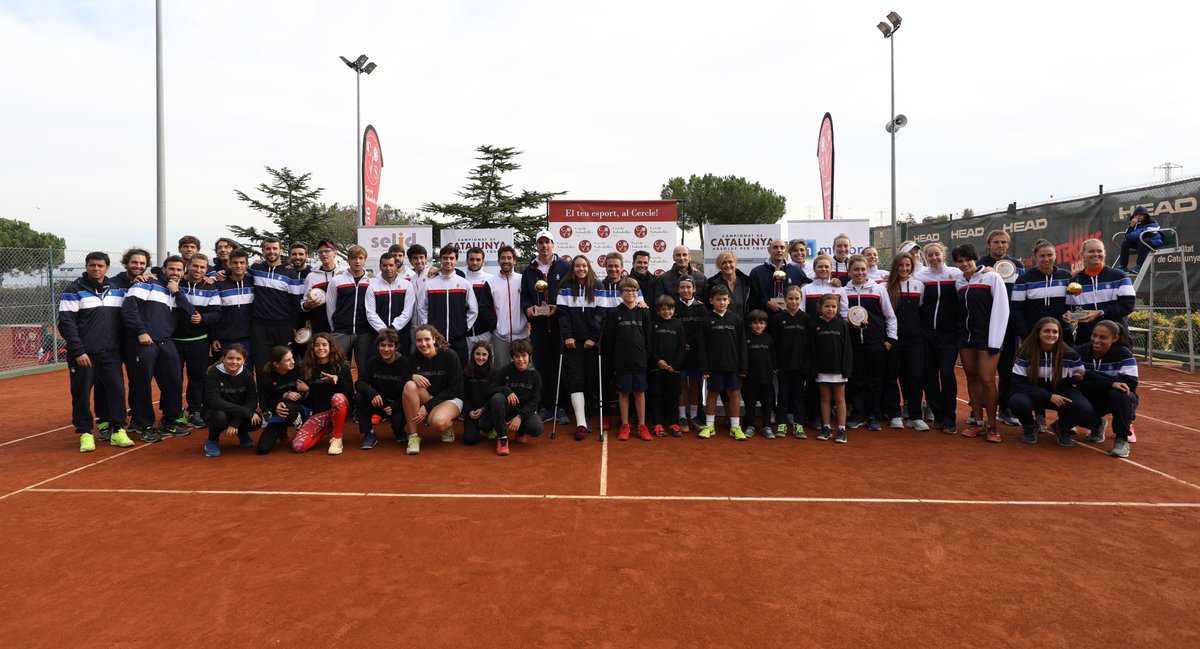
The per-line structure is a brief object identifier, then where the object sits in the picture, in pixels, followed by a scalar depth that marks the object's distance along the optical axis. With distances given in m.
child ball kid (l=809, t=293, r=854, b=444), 6.57
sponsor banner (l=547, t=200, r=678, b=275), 11.19
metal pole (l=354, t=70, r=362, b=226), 18.50
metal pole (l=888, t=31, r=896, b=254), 17.59
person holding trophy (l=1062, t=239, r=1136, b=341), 6.21
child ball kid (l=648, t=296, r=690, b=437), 6.68
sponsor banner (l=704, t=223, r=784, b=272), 11.32
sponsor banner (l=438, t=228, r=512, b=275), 12.10
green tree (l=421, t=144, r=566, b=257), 35.34
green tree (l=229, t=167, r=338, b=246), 35.62
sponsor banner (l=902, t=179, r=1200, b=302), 11.73
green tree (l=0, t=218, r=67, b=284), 12.44
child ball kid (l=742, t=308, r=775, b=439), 6.71
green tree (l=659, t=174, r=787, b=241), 47.38
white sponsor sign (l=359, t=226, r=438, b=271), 12.19
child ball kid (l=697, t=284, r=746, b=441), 6.60
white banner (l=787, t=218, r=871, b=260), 11.37
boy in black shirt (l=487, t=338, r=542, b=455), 6.15
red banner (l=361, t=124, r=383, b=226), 14.79
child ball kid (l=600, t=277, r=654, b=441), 6.62
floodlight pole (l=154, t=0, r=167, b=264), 12.80
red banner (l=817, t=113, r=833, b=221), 14.52
